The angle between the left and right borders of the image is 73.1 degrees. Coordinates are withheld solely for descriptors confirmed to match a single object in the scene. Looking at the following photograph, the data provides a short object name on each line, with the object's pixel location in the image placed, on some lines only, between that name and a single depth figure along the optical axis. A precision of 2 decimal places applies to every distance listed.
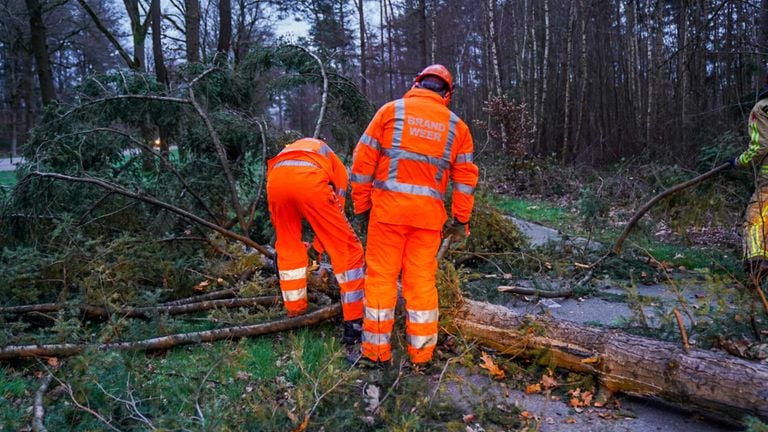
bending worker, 3.82
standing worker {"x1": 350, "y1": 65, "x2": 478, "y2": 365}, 3.37
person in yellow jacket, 4.20
